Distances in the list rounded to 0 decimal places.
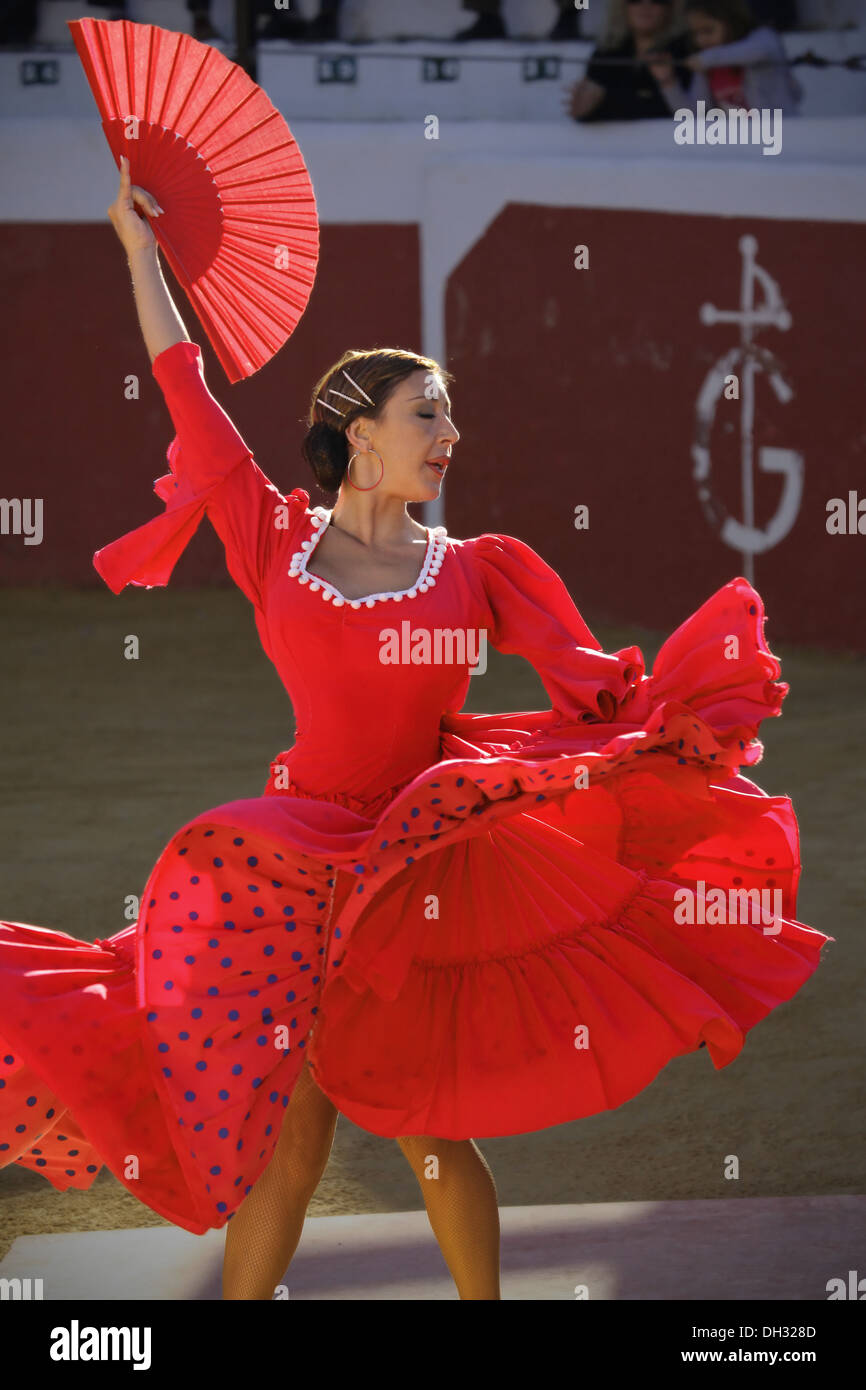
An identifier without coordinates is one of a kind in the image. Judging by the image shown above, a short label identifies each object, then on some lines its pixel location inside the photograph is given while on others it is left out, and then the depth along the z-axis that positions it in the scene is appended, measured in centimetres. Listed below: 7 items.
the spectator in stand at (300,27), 1324
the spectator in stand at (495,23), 1323
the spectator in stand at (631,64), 1135
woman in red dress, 273
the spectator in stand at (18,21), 1355
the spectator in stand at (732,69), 1132
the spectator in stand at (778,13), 1263
